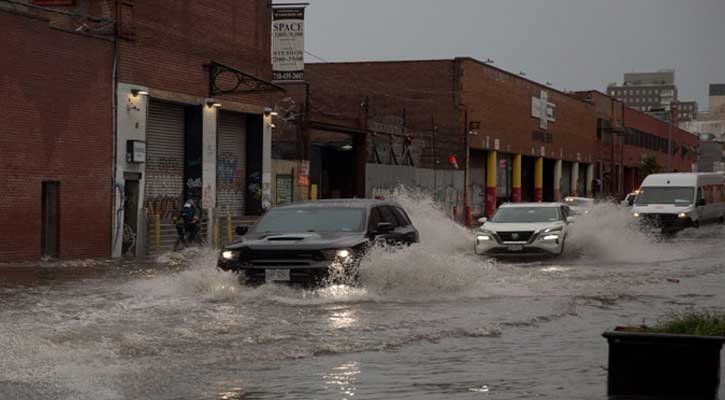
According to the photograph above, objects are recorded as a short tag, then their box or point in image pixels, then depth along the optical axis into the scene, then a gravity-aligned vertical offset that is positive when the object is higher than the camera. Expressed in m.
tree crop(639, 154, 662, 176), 93.50 +1.75
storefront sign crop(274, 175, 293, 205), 38.66 -0.29
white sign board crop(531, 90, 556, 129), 66.75 +4.69
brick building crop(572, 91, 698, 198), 84.00 +3.68
